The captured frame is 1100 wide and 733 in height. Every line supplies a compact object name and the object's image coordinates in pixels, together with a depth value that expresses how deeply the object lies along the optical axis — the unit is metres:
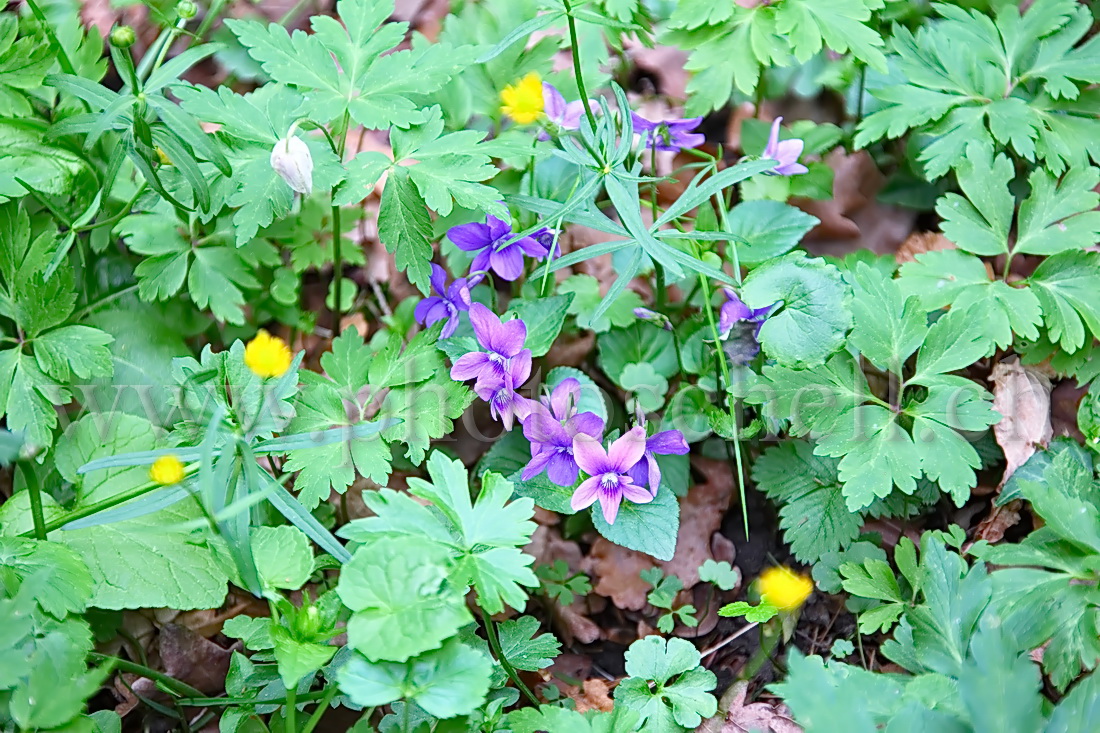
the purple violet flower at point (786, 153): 0.72
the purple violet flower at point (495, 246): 0.71
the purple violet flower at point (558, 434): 0.69
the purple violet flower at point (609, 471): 0.69
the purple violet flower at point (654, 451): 0.69
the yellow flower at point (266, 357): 0.66
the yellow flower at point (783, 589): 0.68
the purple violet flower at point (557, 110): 0.72
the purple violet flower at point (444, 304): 0.71
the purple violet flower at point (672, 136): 0.73
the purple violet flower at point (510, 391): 0.69
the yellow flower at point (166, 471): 0.64
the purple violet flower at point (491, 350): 0.69
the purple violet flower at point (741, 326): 0.70
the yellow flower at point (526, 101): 0.71
